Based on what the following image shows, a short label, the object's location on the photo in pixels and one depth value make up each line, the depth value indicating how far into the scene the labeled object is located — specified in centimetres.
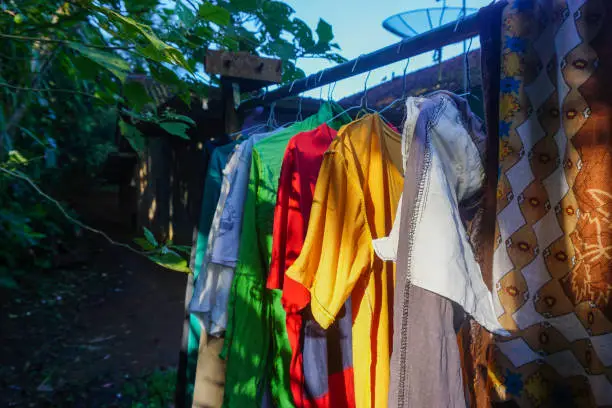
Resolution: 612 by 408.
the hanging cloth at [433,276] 86
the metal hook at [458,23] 104
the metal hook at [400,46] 123
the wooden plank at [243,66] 205
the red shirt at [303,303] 136
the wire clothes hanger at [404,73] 124
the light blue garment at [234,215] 174
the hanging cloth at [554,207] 82
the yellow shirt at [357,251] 118
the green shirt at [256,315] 157
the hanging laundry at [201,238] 202
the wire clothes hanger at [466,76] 116
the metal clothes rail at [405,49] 101
